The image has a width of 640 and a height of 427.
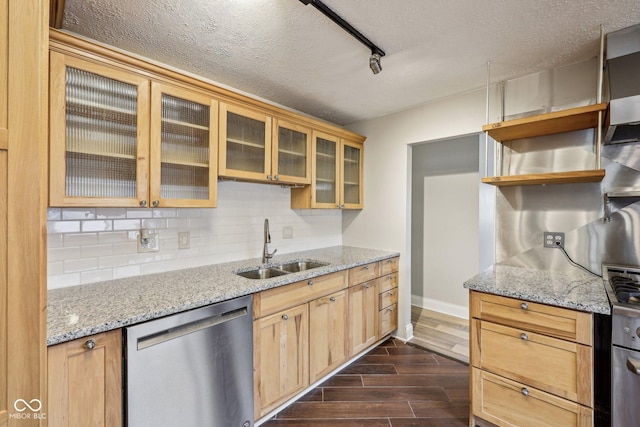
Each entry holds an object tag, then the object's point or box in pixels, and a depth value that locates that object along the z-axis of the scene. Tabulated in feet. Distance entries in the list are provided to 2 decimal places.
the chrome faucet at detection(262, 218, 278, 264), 7.94
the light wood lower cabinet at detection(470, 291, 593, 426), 4.68
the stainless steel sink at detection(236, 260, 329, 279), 7.46
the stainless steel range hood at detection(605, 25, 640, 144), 4.84
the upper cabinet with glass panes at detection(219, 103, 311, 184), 6.77
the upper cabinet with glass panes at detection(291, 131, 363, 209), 8.98
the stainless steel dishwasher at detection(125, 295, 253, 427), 4.18
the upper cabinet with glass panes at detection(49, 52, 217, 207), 4.64
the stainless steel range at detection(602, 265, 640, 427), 4.17
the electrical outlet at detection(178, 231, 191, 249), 6.87
